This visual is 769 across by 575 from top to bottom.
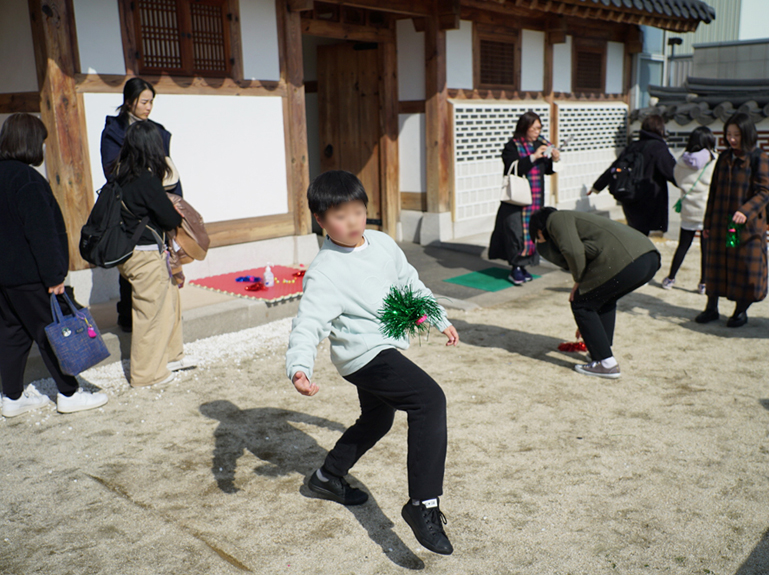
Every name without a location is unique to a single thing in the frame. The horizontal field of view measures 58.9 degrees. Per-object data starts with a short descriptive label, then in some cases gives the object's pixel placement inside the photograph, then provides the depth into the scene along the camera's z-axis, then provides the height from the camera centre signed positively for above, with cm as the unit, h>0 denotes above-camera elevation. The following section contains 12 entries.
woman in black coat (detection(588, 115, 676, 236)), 691 -50
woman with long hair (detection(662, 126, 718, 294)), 709 -57
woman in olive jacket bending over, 453 -84
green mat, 749 -159
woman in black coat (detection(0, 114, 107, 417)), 388 -59
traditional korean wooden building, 578 +55
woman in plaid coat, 543 -76
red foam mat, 629 -134
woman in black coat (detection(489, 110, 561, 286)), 717 -77
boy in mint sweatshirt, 263 -75
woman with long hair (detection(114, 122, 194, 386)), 431 -70
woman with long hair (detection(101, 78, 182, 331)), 478 +22
